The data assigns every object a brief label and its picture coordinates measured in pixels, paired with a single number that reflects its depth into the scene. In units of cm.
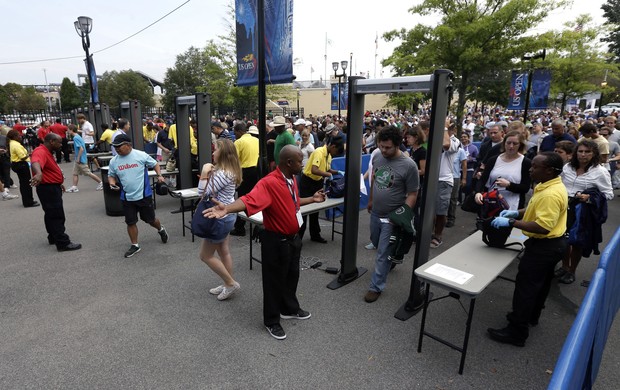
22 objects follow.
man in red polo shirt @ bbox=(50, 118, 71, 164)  1428
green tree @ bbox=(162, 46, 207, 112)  4931
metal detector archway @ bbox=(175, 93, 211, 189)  714
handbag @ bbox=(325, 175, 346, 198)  567
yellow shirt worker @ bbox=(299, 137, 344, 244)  552
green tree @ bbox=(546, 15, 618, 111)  2288
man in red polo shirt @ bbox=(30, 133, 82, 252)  537
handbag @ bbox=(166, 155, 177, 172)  860
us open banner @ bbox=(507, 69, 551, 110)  1320
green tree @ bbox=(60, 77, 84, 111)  5825
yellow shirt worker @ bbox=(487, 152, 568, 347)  301
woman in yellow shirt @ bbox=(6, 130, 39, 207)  836
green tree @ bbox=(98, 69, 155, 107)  4975
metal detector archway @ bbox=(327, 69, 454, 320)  338
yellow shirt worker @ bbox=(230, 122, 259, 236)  652
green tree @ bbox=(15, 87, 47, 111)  4838
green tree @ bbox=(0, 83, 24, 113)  4352
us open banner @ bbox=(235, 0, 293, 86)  508
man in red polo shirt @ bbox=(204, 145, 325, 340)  317
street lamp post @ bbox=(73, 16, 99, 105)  1240
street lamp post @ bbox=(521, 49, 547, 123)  1265
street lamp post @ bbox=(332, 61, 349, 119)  2153
